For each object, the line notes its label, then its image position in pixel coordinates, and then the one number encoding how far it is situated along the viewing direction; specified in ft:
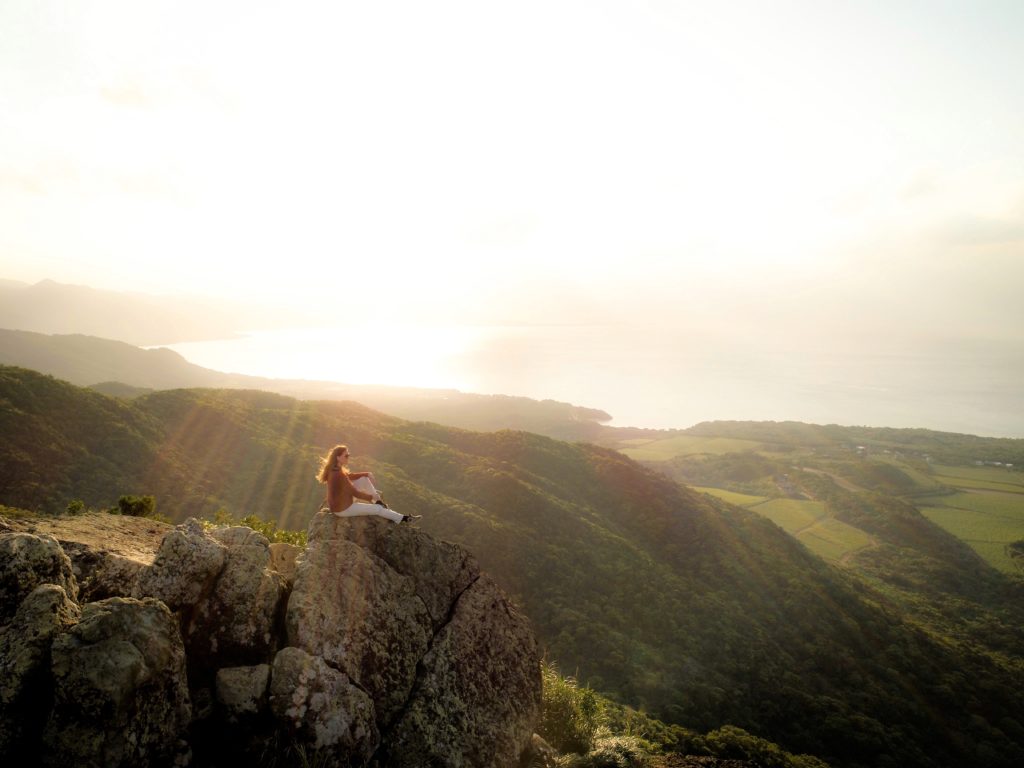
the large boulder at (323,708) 23.50
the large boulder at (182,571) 24.76
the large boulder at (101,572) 24.73
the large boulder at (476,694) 27.30
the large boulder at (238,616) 25.22
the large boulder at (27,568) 20.97
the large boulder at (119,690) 18.57
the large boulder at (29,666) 18.17
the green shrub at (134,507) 51.52
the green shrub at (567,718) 37.52
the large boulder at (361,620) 26.84
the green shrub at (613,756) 33.63
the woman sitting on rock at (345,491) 33.91
